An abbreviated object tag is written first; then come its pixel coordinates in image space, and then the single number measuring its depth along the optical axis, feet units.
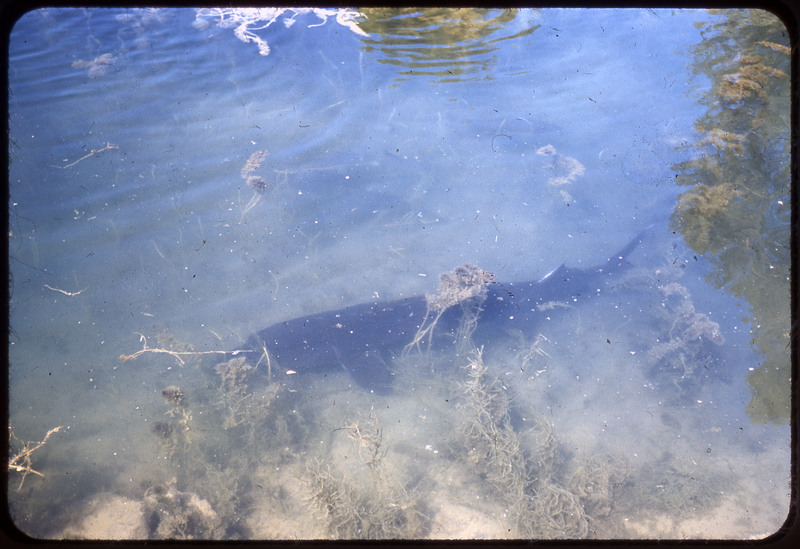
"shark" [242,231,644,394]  11.92
